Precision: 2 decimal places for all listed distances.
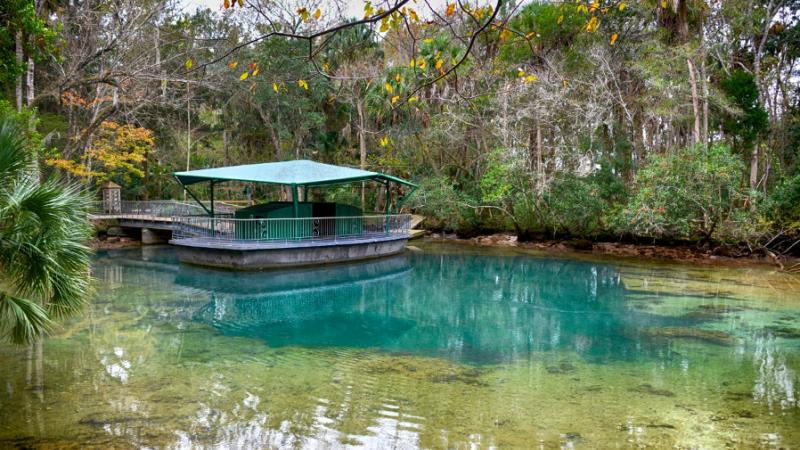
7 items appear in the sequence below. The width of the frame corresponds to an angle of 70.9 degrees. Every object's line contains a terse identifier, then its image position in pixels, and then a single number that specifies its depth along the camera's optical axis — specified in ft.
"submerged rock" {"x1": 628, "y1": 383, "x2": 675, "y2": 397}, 22.22
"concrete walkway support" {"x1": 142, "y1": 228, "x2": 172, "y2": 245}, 78.38
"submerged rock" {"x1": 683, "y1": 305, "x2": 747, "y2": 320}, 37.61
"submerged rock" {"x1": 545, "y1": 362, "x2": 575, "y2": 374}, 25.44
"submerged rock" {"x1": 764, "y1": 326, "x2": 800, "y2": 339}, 32.53
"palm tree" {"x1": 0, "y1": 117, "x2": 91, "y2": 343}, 16.69
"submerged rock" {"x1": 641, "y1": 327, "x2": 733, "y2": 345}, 31.63
